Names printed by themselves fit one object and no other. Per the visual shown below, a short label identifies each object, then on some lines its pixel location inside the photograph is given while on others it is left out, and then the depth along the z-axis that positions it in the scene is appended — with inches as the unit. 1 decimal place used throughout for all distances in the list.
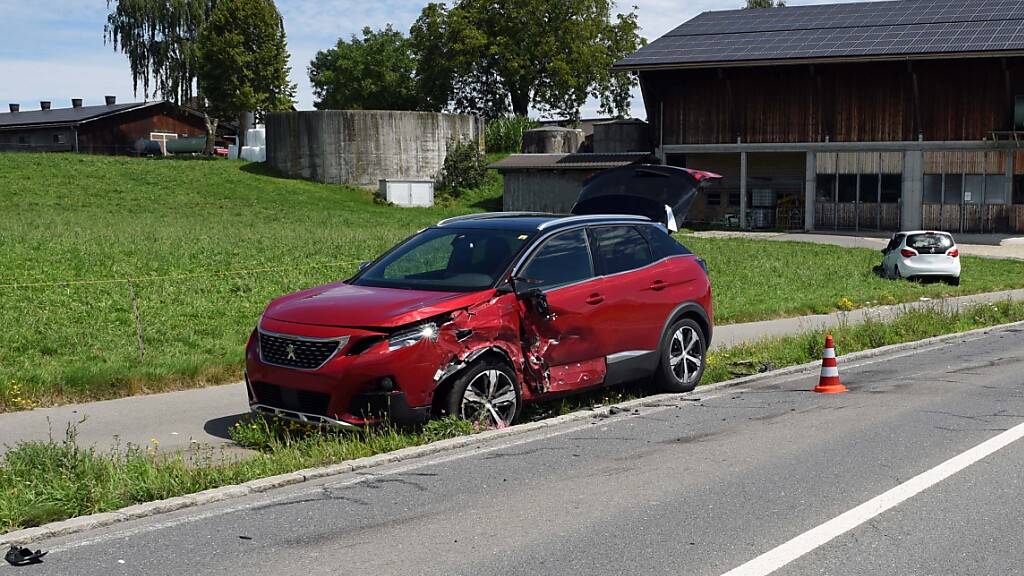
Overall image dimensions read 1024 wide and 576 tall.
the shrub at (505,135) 2586.1
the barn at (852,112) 1754.4
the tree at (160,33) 3376.0
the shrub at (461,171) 2295.8
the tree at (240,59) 2647.6
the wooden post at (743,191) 1902.1
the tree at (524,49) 2881.4
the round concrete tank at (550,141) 2283.5
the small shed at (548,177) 2025.1
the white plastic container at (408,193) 2101.4
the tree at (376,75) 3878.0
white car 1074.1
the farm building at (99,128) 2807.6
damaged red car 329.7
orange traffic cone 448.5
